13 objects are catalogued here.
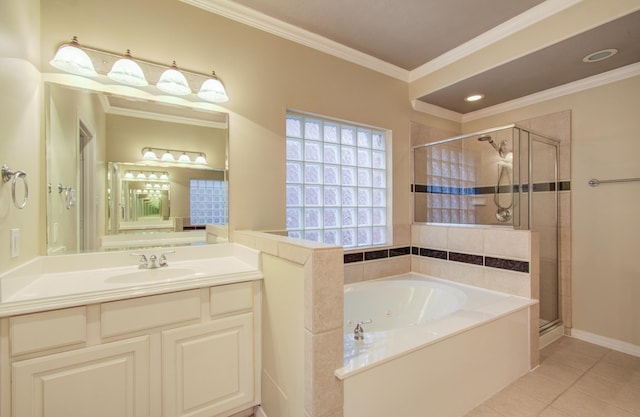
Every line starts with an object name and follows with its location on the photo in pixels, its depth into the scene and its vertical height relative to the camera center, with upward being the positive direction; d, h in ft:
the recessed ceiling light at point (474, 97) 9.32 +3.59
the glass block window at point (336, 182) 7.86 +0.74
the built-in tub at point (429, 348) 4.24 -2.66
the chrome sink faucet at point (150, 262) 5.42 -1.03
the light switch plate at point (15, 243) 3.98 -0.48
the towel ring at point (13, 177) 3.78 +0.43
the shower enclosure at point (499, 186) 8.12 +0.63
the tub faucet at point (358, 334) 4.93 -2.21
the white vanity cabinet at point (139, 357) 3.57 -2.15
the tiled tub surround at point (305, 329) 3.79 -1.74
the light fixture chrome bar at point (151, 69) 5.20 +2.74
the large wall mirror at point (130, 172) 5.10 +0.72
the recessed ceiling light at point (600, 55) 6.73 +3.61
